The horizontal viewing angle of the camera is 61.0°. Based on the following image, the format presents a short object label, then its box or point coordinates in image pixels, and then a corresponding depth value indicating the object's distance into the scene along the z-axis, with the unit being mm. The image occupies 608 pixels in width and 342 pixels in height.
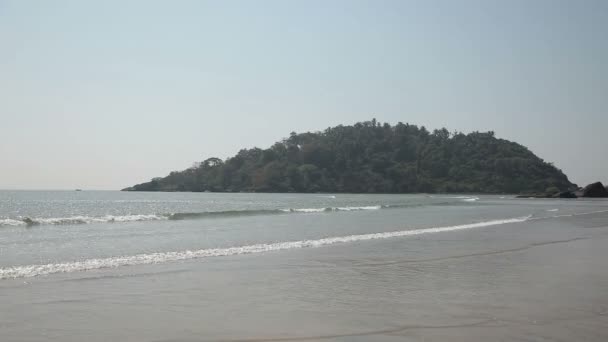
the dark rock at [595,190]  120125
